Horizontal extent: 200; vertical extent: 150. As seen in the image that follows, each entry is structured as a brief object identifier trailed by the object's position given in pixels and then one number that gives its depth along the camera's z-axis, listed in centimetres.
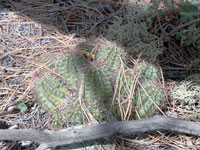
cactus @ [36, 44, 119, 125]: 71
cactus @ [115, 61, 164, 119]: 74
